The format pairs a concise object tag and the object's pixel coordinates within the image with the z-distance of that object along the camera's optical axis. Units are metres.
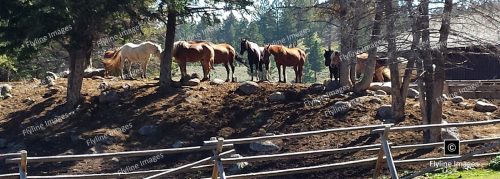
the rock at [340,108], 19.14
